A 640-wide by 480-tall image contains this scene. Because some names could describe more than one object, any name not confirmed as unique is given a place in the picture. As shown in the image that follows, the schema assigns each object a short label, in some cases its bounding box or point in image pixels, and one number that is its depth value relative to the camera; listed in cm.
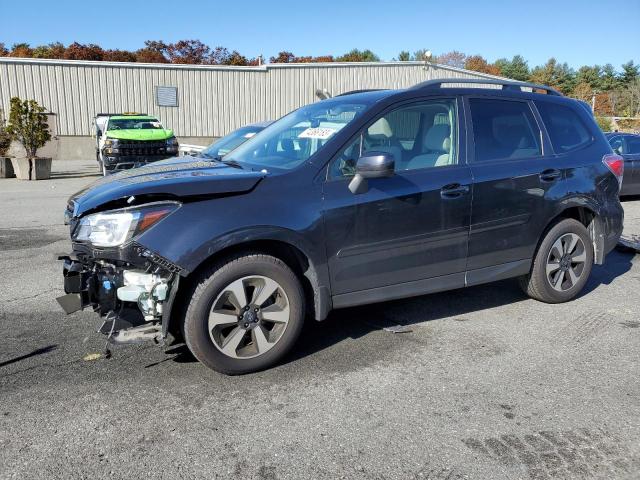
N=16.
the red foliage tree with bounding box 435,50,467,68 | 8611
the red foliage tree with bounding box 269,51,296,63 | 6425
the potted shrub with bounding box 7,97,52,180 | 1599
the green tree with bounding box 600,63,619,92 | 7006
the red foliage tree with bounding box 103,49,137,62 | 5597
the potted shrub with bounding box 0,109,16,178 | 1667
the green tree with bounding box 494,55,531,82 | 8125
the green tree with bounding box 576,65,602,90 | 7219
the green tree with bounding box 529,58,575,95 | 7362
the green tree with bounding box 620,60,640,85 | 6964
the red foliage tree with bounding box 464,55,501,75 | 8003
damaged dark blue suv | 341
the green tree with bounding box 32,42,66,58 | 5369
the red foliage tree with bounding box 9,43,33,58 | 5186
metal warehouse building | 2375
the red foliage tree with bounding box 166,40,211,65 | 5944
